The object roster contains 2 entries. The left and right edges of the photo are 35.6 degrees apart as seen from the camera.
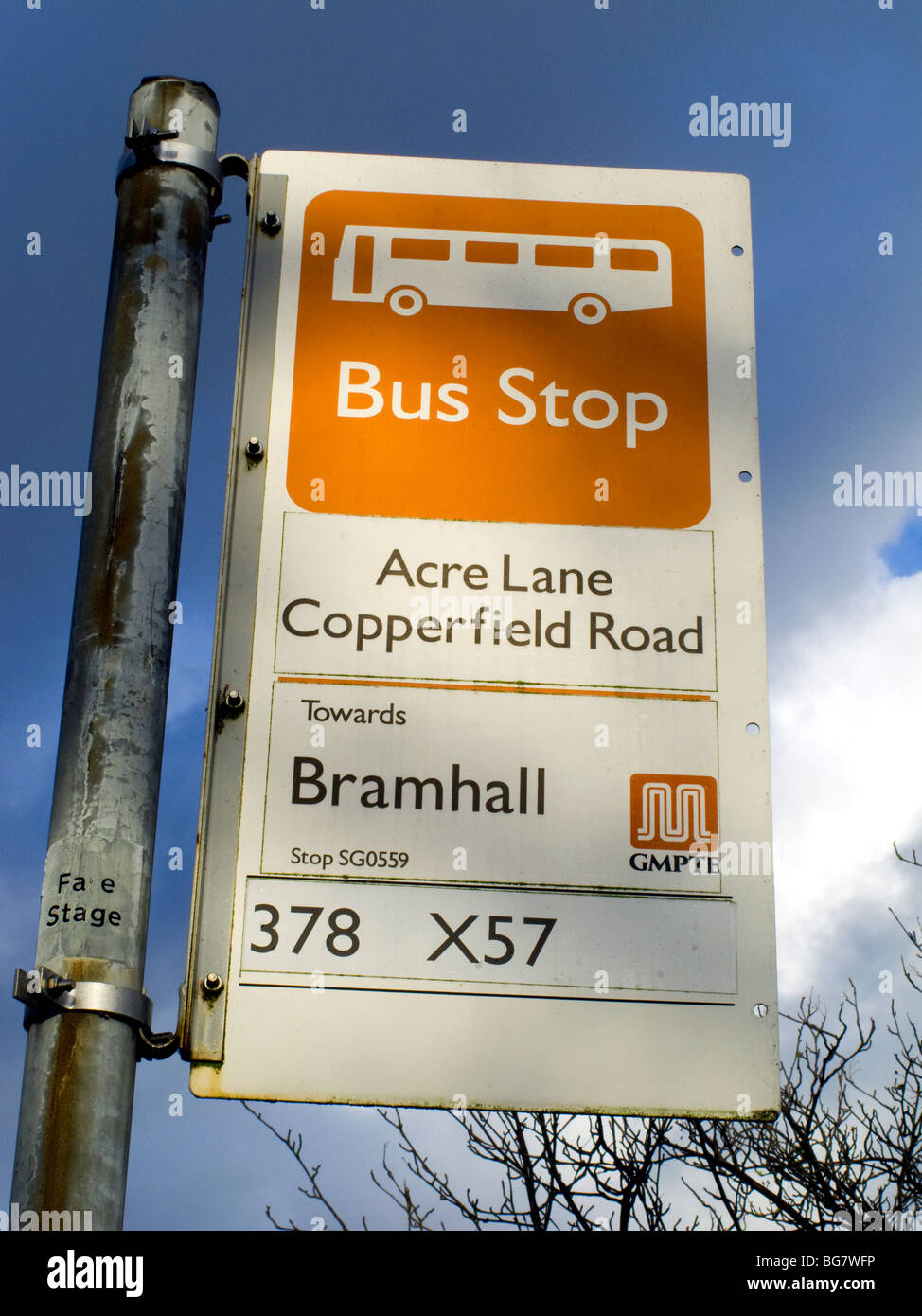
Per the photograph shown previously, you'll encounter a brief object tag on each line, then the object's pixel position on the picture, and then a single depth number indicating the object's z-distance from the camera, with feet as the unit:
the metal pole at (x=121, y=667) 6.49
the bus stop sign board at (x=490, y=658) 7.48
